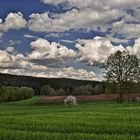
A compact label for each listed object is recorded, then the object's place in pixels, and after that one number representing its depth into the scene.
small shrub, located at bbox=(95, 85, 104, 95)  157.38
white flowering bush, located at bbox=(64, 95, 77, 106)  86.31
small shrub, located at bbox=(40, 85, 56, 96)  165.56
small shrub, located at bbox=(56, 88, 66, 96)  168.04
